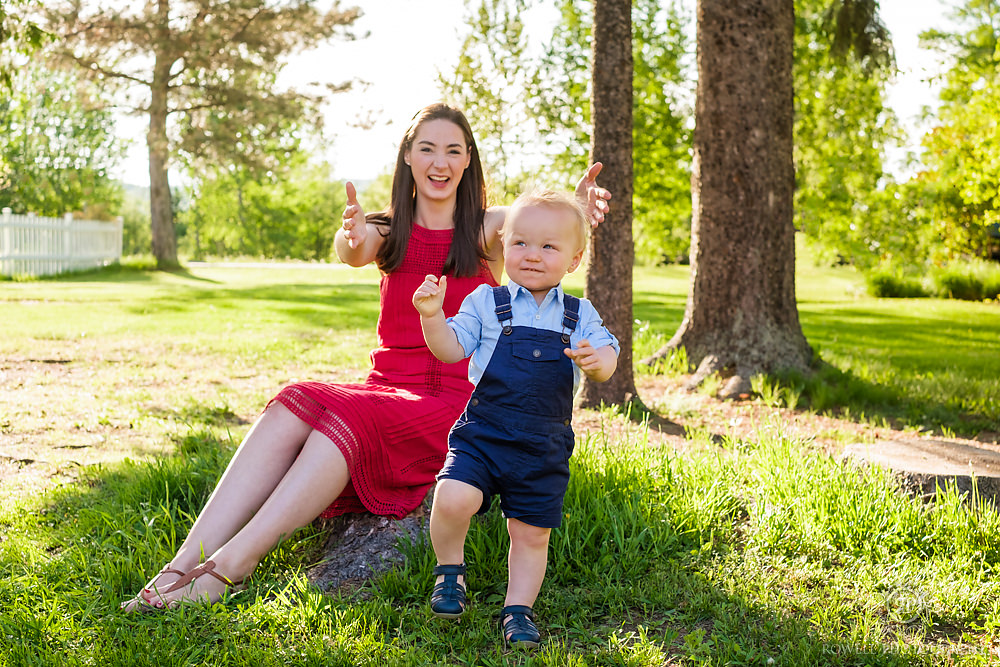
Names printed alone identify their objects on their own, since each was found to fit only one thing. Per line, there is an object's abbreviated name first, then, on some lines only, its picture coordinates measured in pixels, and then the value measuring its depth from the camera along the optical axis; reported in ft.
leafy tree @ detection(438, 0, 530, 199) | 58.44
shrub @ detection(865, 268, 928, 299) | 66.03
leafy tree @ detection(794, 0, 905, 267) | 64.69
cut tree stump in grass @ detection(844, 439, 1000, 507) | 11.63
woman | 9.40
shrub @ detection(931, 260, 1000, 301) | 62.03
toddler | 8.38
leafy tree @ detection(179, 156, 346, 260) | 190.80
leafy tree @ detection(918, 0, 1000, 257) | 64.95
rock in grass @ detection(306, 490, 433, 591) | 9.89
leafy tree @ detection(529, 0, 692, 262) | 60.59
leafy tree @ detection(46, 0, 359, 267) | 64.28
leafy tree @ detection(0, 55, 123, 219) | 147.02
